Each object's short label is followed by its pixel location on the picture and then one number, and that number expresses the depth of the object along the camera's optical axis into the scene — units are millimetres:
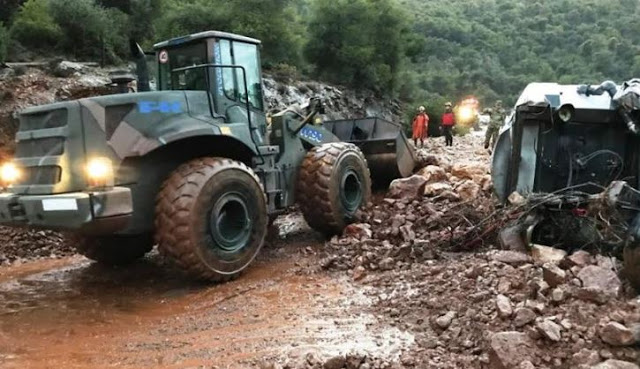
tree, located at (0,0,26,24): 16844
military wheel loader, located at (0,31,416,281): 4816
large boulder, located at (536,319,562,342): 2934
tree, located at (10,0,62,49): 15172
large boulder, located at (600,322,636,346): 2707
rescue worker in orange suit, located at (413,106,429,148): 16383
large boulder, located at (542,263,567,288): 3523
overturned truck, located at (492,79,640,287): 5145
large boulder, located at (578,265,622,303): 3201
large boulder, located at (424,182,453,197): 8086
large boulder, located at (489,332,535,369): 2832
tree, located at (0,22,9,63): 12773
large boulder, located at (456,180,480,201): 7941
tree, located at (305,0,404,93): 27109
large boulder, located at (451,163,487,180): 9505
